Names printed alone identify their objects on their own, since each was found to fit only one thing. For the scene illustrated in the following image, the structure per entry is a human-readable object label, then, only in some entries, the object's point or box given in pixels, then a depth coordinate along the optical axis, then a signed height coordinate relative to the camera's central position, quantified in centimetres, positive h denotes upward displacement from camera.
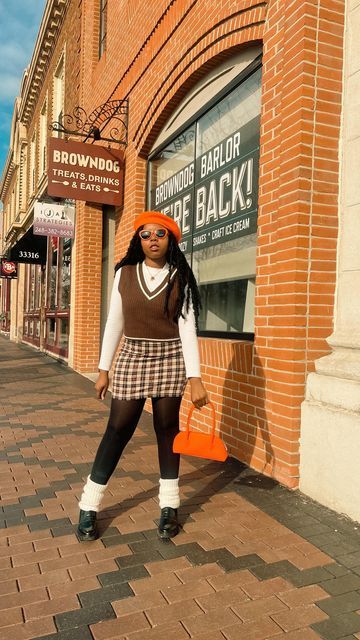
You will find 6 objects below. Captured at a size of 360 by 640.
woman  285 -29
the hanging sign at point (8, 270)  2316 +151
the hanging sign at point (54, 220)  1048 +178
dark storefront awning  1532 +164
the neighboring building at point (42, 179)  1207 +473
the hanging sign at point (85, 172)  742 +202
